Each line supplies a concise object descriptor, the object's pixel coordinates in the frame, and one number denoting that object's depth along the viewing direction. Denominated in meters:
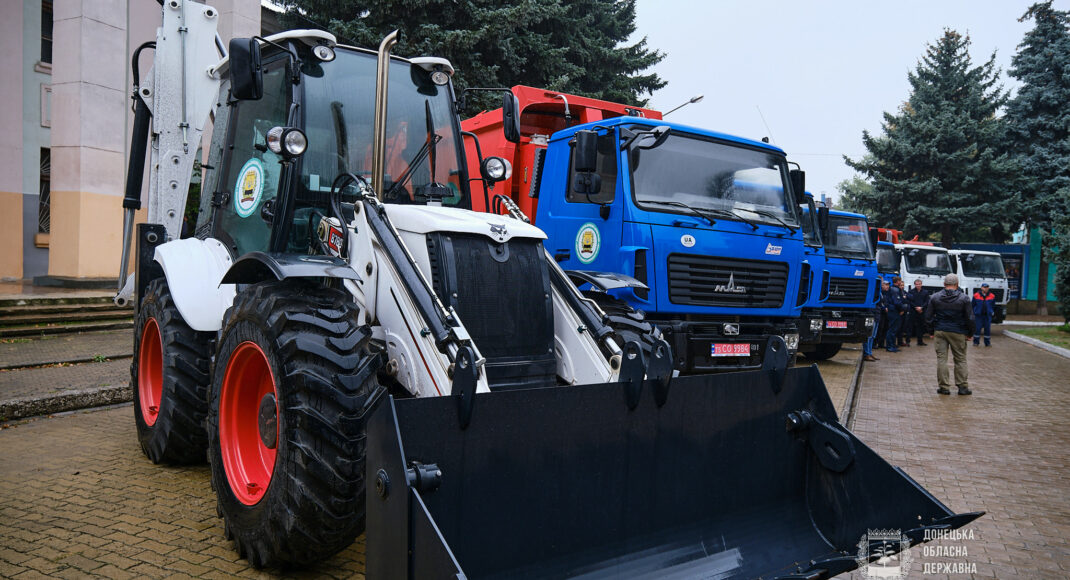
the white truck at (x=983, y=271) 22.84
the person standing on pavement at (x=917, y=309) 19.58
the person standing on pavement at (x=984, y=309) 19.20
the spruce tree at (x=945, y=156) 31.17
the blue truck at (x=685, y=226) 7.12
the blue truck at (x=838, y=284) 12.48
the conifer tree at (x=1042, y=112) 30.56
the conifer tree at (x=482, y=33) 15.09
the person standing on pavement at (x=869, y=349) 15.52
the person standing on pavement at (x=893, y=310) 18.02
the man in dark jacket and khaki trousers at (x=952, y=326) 10.79
